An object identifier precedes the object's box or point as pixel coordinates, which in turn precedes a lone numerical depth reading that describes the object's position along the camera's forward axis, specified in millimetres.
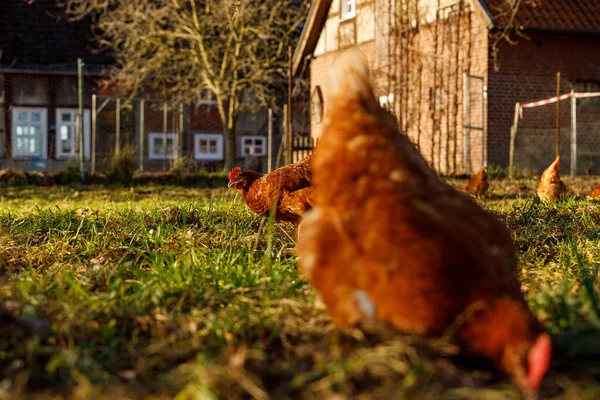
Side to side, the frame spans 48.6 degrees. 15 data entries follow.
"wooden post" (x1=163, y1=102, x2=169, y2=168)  22631
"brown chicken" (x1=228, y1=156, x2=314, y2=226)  4918
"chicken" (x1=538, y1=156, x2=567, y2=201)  7525
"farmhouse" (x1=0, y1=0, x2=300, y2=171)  25984
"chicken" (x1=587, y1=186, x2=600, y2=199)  7299
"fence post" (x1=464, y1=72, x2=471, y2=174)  16984
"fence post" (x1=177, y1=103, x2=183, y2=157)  20925
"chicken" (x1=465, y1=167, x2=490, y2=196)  9359
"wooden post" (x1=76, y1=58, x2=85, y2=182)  14141
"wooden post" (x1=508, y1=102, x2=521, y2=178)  16325
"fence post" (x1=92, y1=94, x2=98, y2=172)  17406
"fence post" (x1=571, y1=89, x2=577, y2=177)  14874
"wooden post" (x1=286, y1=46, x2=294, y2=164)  13613
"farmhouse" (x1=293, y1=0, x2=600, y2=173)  16719
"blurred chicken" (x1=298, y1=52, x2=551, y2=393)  1927
